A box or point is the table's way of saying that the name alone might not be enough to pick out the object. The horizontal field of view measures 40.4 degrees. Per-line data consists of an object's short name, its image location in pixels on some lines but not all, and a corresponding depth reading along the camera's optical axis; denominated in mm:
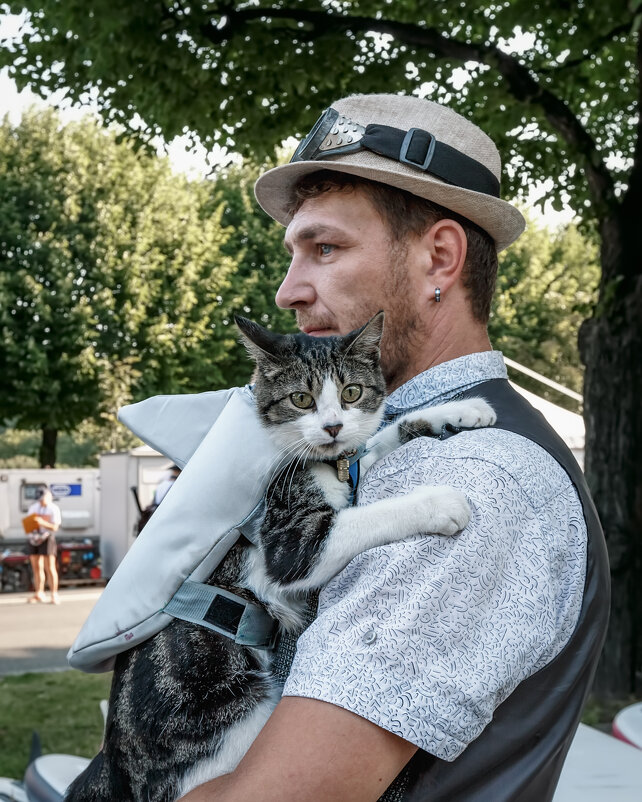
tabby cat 1978
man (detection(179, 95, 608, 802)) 1546
